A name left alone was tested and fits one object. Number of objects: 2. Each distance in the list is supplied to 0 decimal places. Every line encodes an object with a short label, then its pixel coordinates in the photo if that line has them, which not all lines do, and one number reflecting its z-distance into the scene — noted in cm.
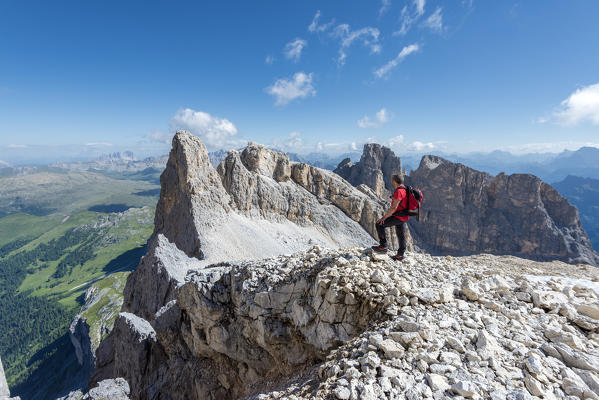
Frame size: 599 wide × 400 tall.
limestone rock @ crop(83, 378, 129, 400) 1707
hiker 1045
